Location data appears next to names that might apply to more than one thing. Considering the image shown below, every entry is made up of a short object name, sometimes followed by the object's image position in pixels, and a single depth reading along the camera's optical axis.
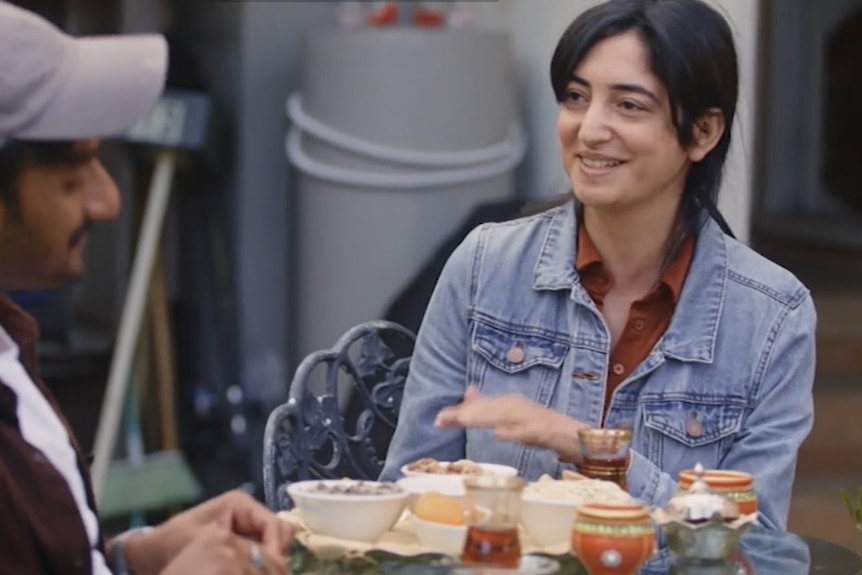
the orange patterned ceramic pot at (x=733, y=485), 3.48
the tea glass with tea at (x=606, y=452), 3.59
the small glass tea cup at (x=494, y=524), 3.00
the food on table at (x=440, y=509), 3.43
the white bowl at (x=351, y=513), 3.38
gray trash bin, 7.99
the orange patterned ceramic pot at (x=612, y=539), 3.13
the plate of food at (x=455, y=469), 3.73
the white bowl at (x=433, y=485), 3.57
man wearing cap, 2.74
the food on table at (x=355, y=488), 3.46
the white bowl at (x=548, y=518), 3.38
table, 3.26
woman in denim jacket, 4.24
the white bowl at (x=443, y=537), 3.39
